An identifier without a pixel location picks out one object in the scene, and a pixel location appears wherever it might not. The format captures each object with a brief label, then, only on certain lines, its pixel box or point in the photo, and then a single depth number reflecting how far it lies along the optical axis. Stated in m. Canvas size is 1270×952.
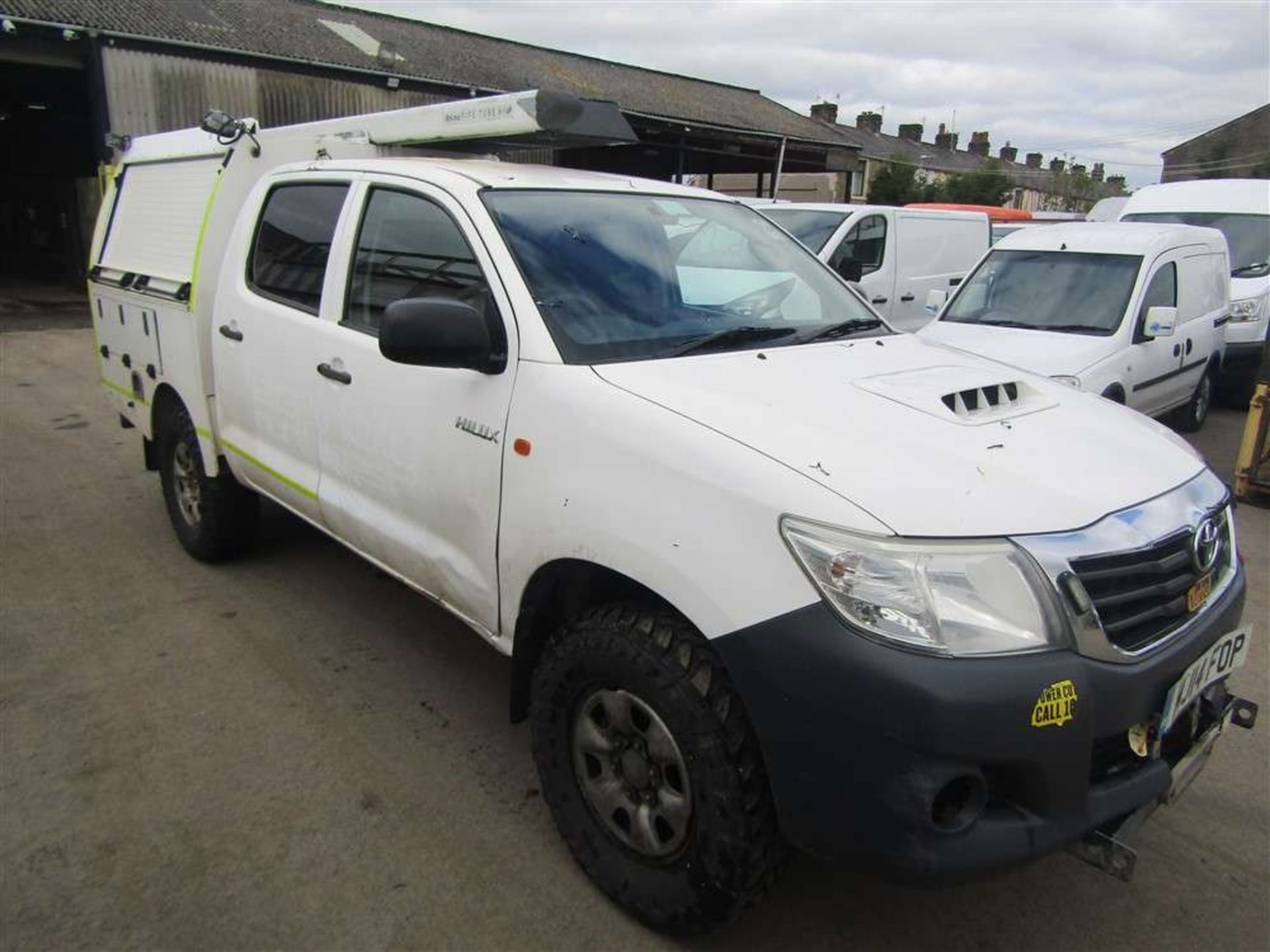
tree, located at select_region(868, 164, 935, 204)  37.41
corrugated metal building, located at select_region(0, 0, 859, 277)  15.47
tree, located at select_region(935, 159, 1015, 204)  41.44
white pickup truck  1.92
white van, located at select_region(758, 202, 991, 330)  9.28
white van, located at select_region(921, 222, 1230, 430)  6.74
